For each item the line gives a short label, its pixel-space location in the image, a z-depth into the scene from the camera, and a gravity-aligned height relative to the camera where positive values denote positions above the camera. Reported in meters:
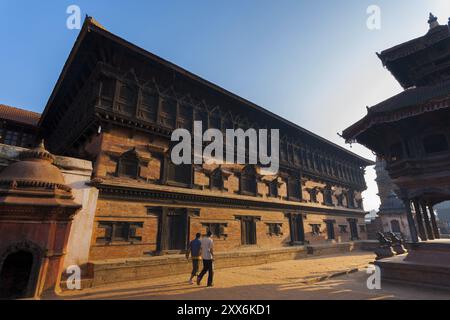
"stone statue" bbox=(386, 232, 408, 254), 12.61 -0.88
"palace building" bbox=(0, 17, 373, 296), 10.37 +3.25
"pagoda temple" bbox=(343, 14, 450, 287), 7.82 +3.44
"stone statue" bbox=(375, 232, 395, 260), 11.48 -1.03
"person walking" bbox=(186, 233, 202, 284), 8.70 -0.81
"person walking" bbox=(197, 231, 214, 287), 8.25 -1.01
